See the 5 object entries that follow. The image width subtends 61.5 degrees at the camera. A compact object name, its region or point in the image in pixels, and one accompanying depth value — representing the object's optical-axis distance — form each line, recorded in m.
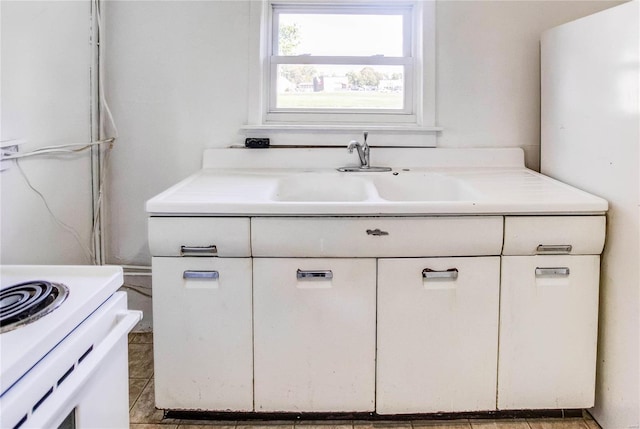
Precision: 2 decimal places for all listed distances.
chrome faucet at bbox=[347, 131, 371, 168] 2.38
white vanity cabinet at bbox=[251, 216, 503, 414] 1.74
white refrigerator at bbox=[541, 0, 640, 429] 1.67
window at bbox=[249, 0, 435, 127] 2.57
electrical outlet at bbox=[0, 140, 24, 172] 1.77
